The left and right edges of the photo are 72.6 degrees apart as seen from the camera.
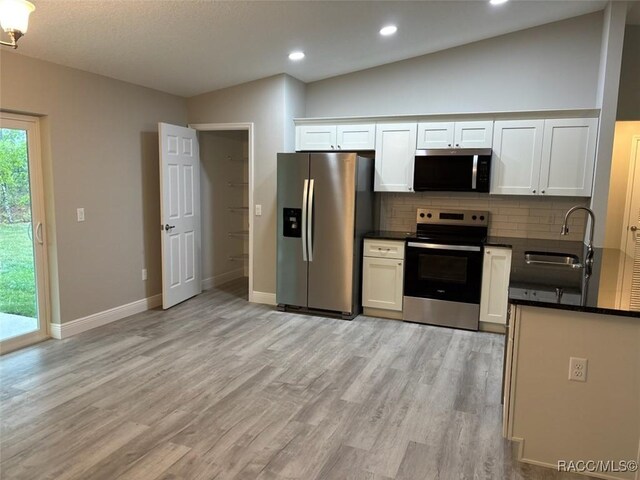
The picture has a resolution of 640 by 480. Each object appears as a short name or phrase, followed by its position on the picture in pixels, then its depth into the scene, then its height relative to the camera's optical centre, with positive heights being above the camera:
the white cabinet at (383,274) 4.62 -0.89
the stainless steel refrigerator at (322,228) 4.50 -0.40
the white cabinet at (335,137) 4.85 +0.61
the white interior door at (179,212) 4.74 -0.28
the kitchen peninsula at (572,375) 2.09 -0.89
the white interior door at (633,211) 5.54 -0.18
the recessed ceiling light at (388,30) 3.87 +1.45
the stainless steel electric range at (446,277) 4.31 -0.85
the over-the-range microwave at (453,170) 4.34 +0.23
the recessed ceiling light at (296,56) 4.27 +1.33
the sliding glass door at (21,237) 3.61 -0.45
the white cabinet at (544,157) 4.12 +0.37
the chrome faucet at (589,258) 2.96 -0.43
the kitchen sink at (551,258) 3.49 -0.52
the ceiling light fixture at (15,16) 2.12 +0.82
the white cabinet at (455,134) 4.40 +0.60
